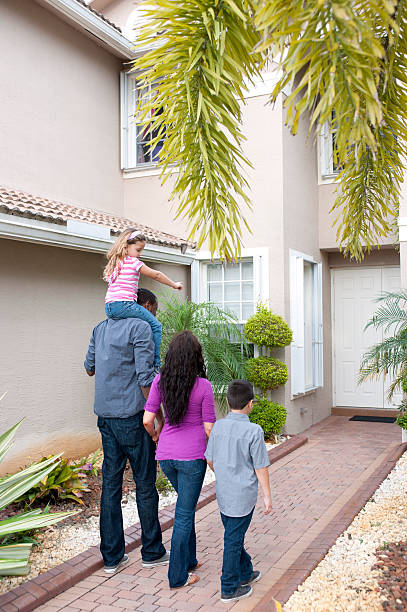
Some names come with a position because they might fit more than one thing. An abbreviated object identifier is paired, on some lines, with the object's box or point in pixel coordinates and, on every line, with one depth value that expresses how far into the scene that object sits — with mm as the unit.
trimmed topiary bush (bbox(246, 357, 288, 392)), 8516
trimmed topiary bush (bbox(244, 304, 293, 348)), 8531
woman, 3912
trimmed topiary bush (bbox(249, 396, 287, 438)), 8453
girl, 4477
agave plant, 3736
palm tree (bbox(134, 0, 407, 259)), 2543
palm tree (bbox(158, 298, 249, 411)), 8016
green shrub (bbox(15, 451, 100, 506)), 5328
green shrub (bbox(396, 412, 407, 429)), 7723
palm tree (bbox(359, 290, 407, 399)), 7130
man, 4238
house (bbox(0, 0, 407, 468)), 6789
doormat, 10611
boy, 3723
